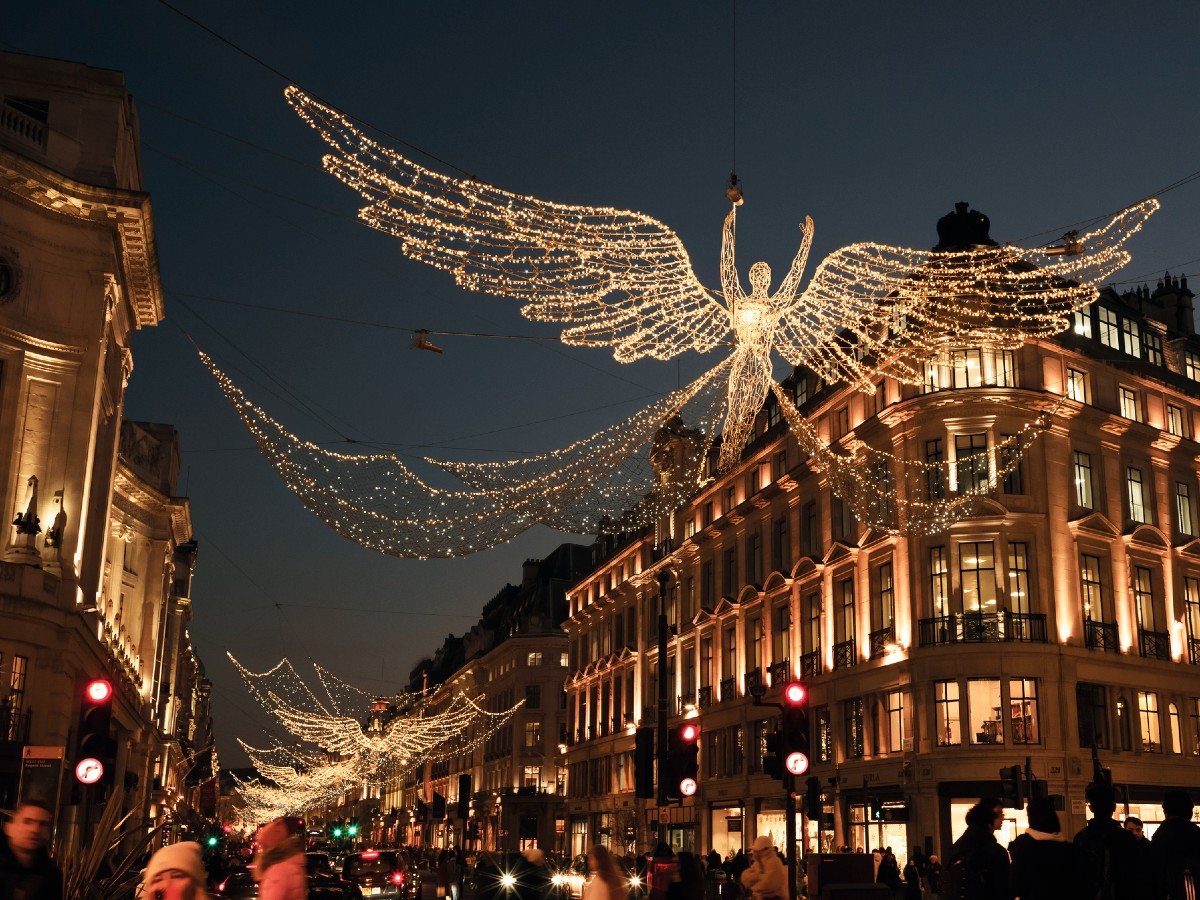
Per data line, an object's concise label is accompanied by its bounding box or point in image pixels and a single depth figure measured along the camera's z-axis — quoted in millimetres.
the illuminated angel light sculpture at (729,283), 13336
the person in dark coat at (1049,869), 7566
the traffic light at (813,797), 17156
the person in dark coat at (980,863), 8531
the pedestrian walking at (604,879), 9625
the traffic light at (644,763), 21547
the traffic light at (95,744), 15656
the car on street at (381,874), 29531
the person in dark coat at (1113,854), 8383
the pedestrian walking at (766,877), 11727
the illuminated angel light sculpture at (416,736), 69962
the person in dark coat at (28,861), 7734
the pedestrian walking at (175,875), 6707
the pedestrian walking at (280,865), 8227
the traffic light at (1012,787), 22016
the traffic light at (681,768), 20641
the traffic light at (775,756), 16781
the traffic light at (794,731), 16500
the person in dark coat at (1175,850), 8109
